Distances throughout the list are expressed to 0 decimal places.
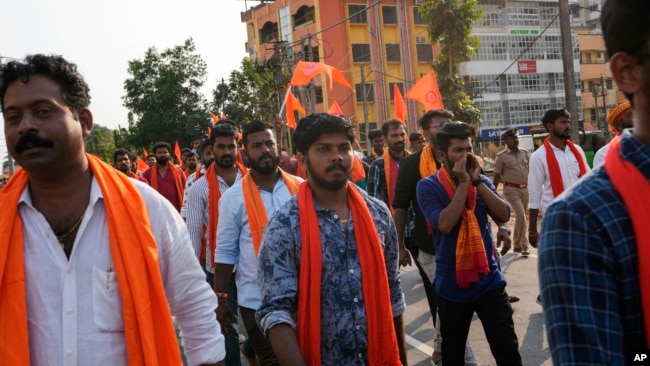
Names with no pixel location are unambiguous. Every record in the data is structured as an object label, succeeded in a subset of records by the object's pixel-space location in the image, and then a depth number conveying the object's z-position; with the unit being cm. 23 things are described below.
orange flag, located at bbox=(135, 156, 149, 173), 1743
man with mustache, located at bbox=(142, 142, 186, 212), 956
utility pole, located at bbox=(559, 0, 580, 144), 1502
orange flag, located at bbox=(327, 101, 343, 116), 1647
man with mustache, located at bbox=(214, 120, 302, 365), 452
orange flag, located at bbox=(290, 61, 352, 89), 1387
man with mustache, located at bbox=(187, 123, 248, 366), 597
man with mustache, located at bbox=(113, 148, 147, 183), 1073
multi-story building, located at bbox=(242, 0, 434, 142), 4910
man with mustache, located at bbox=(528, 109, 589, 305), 662
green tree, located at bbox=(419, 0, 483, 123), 3002
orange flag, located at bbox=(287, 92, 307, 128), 1444
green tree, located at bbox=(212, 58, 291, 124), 3718
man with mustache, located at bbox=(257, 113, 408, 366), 309
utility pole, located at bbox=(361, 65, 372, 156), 4414
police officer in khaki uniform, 1082
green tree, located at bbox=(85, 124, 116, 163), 6431
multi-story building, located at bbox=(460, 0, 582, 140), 5356
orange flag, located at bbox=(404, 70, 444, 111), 1188
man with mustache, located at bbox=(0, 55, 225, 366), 232
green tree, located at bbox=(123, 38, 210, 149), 5016
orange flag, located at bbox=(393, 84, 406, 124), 1498
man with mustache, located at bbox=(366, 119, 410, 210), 712
